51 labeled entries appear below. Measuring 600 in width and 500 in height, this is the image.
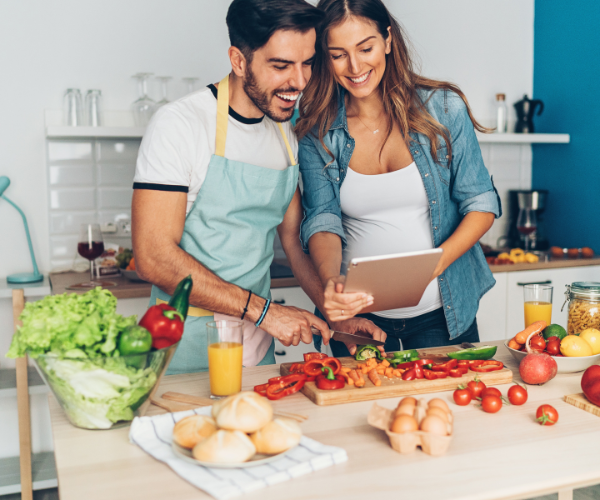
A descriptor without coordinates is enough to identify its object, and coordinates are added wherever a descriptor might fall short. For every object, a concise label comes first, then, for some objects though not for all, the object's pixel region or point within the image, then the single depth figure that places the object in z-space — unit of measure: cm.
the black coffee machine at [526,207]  348
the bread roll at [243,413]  92
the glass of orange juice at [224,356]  121
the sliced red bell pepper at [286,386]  124
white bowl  137
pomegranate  130
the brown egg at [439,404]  104
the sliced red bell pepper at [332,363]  133
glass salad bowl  99
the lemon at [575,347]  137
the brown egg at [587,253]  318
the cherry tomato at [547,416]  110
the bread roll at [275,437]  92
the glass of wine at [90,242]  261
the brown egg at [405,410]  102
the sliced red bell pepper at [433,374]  130
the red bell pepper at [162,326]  107
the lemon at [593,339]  140
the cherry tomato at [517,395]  120
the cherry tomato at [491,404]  116
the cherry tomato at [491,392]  118
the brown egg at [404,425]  99
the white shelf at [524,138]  329
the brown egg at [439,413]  100
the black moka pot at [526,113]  354
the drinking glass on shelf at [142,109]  279
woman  175
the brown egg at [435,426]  98
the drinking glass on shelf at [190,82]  293
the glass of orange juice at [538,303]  163
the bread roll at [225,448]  89
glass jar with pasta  149
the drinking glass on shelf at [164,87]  286
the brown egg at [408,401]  105
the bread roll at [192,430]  94
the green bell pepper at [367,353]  145
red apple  116
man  151
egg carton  97
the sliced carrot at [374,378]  127
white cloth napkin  86
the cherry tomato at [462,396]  120
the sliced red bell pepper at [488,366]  136
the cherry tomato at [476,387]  123
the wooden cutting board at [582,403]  116
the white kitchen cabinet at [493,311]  298
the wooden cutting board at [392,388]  122
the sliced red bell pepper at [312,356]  136
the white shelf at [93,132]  262
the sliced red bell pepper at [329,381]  124
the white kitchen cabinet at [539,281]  301
